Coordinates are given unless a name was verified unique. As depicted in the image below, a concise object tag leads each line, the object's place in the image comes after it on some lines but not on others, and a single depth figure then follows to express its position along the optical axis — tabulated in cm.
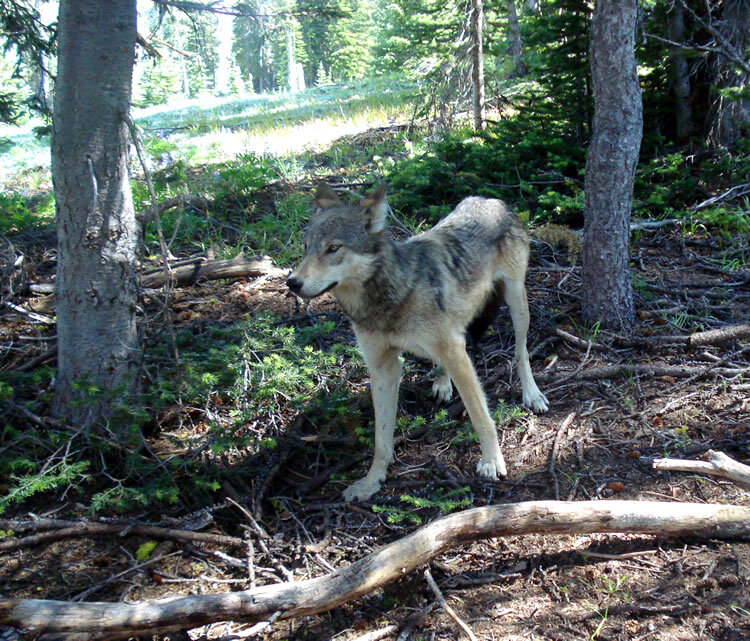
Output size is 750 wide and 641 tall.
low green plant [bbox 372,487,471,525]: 353
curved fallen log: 246
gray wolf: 382
